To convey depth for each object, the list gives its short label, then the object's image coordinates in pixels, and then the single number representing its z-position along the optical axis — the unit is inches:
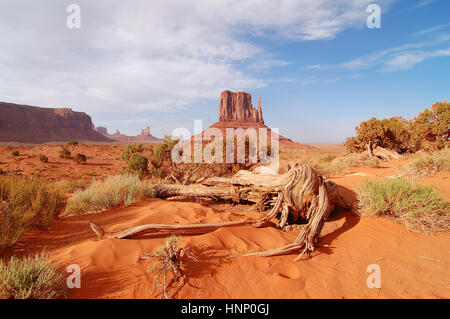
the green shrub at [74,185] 385.6
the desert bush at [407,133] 538.0
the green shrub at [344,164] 412.8
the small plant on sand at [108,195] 204.1
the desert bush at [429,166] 301.4
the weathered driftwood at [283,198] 137.6
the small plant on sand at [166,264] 97.7
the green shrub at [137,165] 480.4
